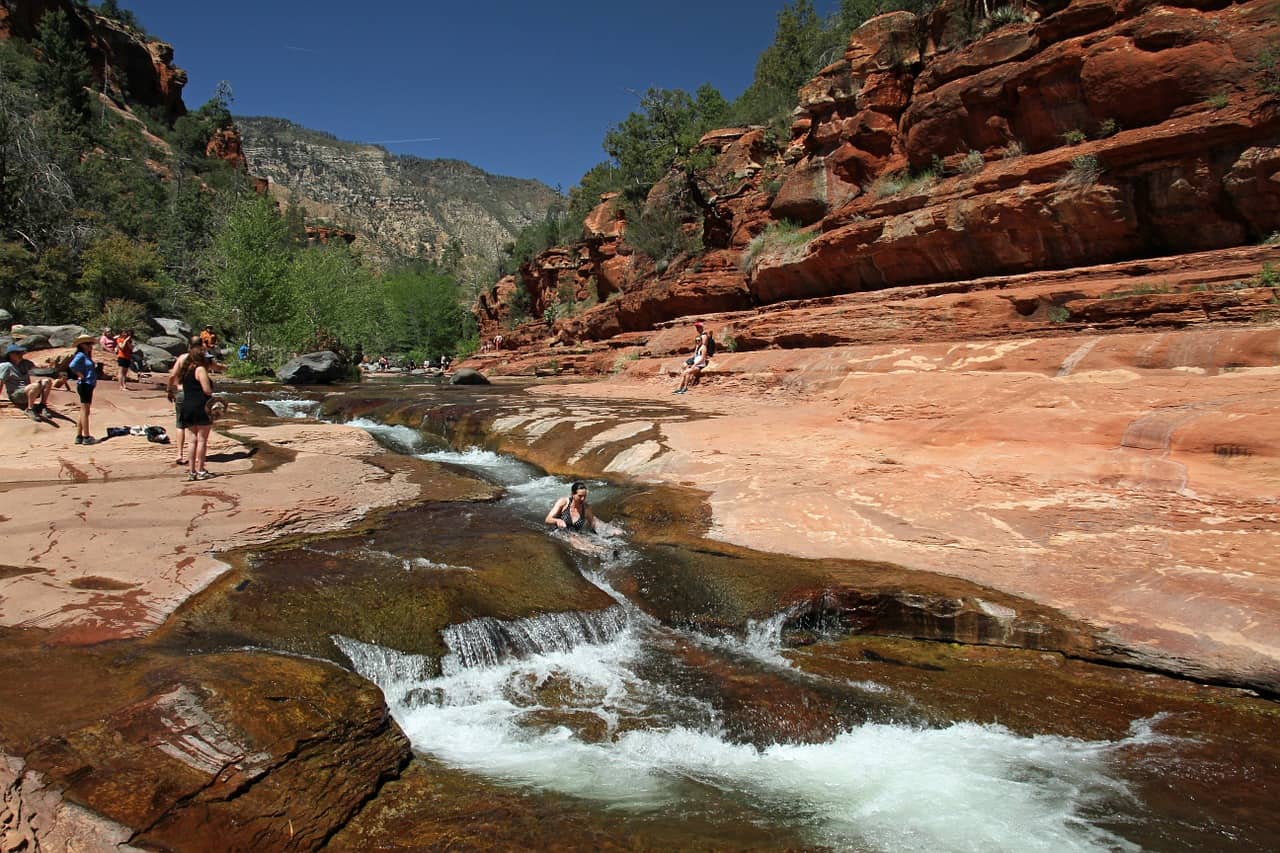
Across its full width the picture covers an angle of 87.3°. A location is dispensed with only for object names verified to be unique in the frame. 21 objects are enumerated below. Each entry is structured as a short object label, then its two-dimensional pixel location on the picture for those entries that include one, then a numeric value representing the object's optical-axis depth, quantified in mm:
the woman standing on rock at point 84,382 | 9461
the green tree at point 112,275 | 23766
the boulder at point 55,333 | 18000
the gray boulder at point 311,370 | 23984
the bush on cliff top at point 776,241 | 18391
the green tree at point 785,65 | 28422
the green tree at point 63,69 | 46594
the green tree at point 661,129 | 33344
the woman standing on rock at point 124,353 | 14844
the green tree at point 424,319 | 55625
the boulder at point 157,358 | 19742
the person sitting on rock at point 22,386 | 10408
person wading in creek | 7492
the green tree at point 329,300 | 31219
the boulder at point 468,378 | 25489
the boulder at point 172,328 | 26188
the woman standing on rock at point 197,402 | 7855
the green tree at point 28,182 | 23891
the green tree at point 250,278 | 27688
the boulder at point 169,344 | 22344
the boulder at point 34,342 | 16642
